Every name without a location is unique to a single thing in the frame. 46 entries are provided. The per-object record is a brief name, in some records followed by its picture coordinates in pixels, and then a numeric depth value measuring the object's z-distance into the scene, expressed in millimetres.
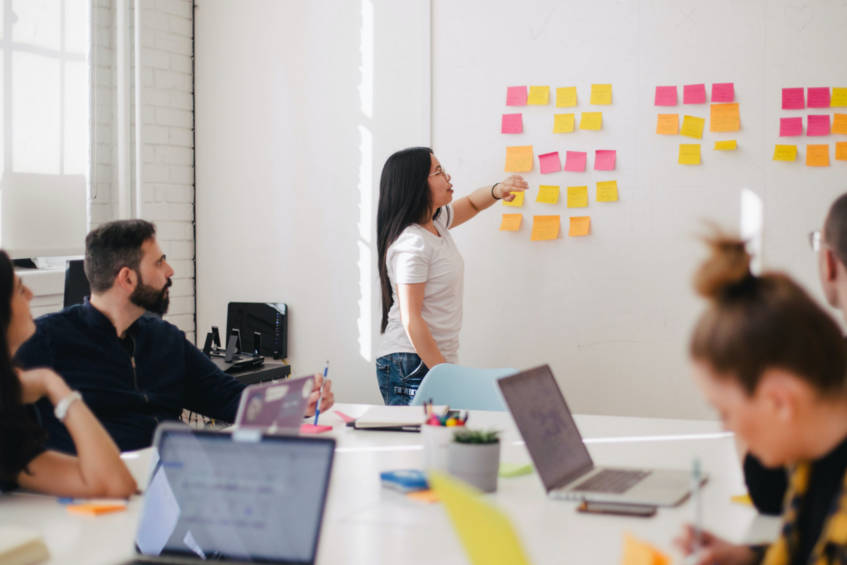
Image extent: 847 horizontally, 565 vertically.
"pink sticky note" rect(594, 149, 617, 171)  3576
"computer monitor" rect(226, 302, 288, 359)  4211
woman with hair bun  1027
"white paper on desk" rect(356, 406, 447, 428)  2346
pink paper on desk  2306
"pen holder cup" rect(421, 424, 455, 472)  1774
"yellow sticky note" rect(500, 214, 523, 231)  3727
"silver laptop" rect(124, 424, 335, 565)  1228
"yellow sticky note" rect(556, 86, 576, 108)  3619
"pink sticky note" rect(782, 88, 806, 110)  3322
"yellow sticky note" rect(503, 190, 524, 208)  3723
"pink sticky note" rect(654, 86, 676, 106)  3481
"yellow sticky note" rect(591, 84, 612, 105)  3572
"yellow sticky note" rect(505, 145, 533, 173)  3701
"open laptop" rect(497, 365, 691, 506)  1702
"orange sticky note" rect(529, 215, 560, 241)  3676
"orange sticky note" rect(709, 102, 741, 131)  3410
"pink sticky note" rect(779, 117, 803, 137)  3328
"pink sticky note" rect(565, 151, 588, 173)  3615
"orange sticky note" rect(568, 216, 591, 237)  3623
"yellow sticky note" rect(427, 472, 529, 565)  933
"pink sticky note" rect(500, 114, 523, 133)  3717
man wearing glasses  1552
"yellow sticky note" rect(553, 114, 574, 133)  3623
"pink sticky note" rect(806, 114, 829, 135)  3301
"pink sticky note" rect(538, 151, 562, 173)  3656
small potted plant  1738
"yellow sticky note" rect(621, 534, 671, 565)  1176
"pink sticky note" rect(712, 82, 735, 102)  3408
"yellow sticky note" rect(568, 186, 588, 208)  3621
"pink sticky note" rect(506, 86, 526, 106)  3709
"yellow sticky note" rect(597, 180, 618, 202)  3576
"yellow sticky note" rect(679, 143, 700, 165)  3465
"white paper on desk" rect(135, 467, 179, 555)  1382
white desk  1426
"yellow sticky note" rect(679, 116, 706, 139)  3453
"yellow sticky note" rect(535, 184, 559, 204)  3664
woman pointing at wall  3225
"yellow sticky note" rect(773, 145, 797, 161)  3334
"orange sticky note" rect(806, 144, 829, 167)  3311
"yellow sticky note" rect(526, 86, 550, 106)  3664
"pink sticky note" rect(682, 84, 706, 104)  3439
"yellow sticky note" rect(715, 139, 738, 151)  3414
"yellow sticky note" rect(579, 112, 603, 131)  3586
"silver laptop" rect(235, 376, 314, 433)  1789
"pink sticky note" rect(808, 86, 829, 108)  3295
